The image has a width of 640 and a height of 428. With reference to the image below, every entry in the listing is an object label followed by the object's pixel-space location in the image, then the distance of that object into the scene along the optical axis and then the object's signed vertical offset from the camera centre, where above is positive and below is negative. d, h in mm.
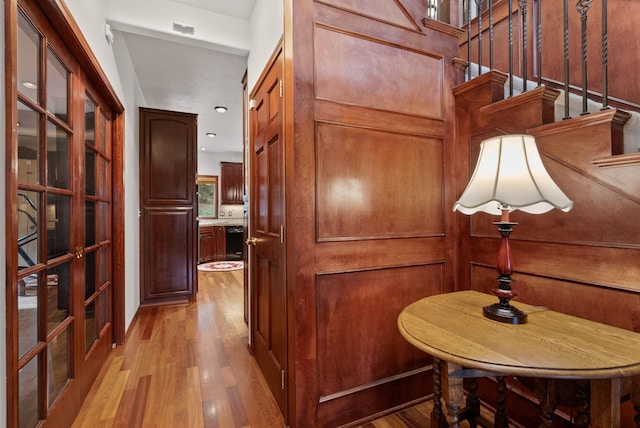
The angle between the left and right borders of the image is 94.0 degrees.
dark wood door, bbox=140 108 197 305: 3553 +128
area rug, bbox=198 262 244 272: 5734 -1034
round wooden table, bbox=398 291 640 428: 830 -423
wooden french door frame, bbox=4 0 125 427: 1010 +447
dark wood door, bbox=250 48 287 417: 1668 -137
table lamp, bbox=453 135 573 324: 1038 +83
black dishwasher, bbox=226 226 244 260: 6805 -619
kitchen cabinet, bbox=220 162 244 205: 7434 +804
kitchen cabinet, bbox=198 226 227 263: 6469 -635
